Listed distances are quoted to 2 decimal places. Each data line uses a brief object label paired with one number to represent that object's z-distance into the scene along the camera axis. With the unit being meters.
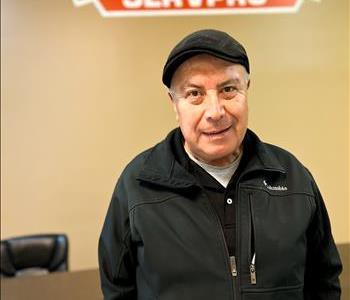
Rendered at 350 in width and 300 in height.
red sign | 2.55
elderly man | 1.01
